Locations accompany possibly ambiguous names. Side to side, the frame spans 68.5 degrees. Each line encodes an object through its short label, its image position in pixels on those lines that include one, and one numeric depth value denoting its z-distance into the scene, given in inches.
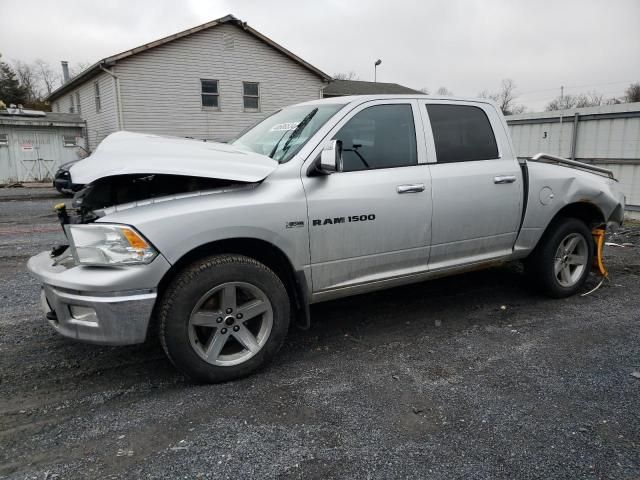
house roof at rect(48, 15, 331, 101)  718.5
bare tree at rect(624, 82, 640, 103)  1486.2
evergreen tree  1562.5
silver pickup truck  110.8
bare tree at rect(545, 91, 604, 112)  2005.4
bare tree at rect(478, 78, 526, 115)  2392.1
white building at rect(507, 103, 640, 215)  364.8
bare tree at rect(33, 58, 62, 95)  2547.7
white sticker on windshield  150.6
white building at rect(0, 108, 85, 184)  766.5
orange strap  204.5
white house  747.4
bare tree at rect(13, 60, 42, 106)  2235.2
